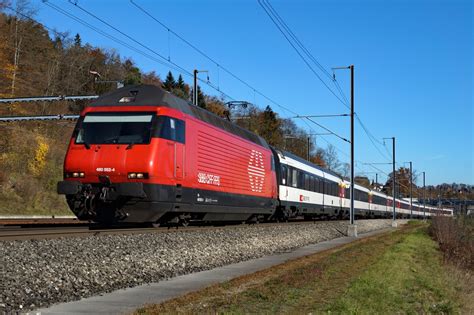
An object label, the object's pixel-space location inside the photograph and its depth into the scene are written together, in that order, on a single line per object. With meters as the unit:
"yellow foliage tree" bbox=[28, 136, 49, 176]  45.37
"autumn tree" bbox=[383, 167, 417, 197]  135.12
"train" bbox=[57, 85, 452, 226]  14.27
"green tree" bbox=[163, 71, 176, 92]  105.58
